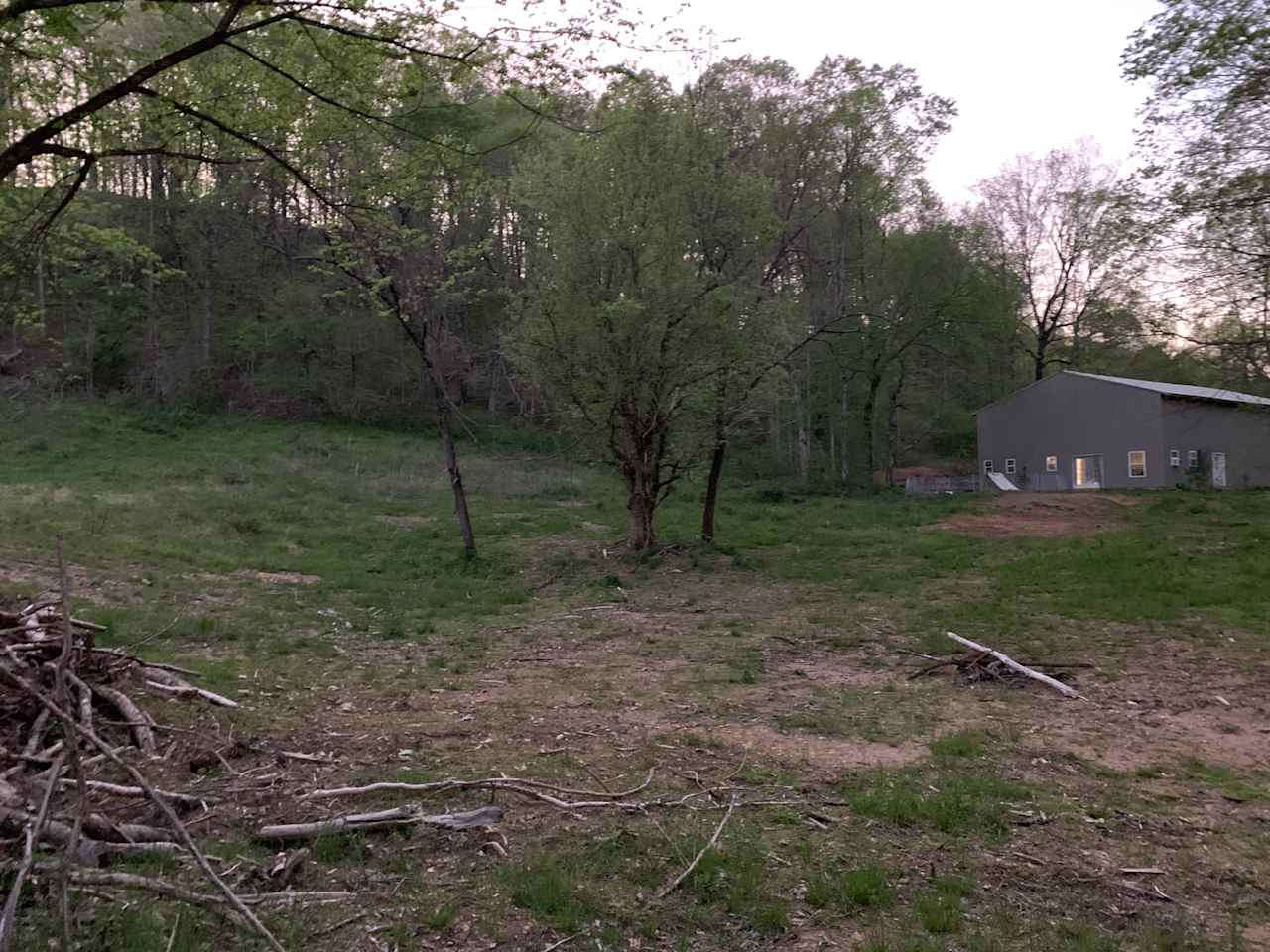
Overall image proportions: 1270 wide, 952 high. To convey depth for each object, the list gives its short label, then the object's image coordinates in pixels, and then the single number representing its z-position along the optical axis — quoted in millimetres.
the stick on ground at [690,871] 3786
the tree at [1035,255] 39844
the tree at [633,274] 15234
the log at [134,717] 5156
